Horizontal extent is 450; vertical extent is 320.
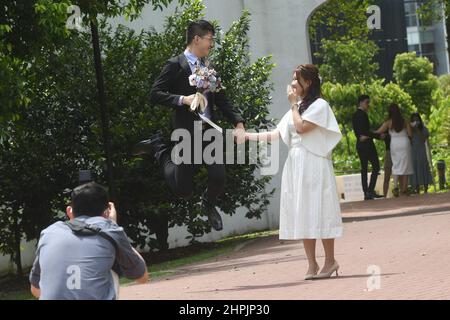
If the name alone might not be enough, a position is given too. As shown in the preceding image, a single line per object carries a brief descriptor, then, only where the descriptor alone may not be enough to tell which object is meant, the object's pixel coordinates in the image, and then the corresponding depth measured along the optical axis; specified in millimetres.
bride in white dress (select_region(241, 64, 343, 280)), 11477
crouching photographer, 7020
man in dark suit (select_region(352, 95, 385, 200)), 26297
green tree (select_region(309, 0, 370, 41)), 36031
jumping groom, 11641
